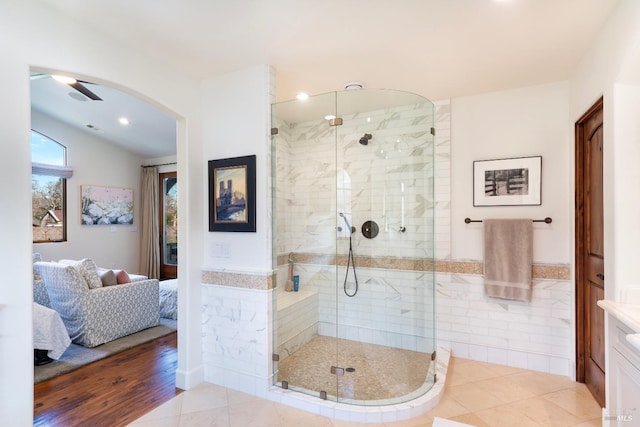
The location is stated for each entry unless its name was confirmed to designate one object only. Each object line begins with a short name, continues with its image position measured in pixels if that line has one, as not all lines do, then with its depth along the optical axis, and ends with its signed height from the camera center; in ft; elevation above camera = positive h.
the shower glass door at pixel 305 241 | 8.48 -0.84
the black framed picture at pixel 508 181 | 9.12 +0.86
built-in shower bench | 8.71 -3.04
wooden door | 7.37 -0.99
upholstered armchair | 10.59 -3.02
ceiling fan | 10.48 +4.41
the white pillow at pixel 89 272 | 10.97 -1.95
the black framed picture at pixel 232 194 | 8.16 +0.50
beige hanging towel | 9.07 -1.31
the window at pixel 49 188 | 16.57 +1.39
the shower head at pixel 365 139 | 9.51 +2.14
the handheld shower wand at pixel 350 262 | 9.77 -1.50
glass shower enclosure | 8.76 -0.67
